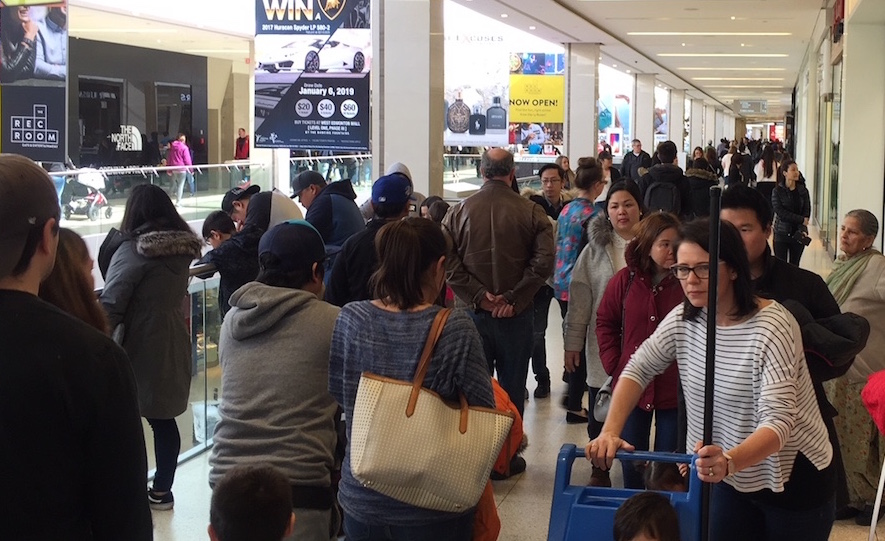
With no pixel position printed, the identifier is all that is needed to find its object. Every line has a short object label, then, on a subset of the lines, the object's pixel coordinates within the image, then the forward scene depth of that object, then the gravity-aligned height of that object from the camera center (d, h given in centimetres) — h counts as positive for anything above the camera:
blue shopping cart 244 -77
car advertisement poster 805 +81
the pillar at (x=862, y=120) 1190 +73
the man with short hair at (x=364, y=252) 481 -33
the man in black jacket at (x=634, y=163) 1753 +33
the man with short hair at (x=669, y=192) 935 -8
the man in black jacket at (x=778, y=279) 300 -29
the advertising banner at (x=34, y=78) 689 +65
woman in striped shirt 259 -56
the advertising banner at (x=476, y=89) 1786 +162
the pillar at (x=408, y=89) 1071 +93
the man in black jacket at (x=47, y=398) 179 -38
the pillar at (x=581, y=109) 2259 +157
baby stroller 1358 -23
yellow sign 2247 +176
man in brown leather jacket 578 -46
